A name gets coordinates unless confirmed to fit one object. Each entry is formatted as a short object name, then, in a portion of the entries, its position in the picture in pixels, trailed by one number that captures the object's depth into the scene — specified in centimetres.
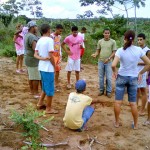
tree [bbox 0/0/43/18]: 1539
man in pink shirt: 473
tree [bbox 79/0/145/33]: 1102
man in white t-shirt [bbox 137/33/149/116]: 362
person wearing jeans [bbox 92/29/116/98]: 441
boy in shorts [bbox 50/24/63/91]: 448
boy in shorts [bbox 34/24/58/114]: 337
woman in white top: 302
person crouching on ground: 299
